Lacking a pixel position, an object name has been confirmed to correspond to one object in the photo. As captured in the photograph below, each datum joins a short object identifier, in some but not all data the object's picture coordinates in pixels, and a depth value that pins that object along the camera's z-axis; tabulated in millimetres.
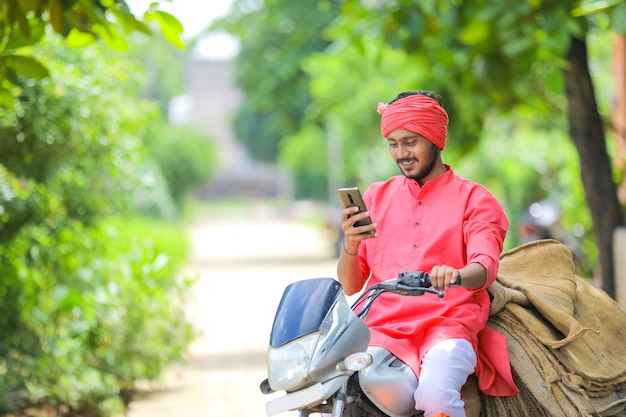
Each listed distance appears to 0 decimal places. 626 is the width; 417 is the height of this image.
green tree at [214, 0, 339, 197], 42688
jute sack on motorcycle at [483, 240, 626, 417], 6481
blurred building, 162570
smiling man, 6204
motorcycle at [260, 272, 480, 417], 5659
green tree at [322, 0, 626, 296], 12925
